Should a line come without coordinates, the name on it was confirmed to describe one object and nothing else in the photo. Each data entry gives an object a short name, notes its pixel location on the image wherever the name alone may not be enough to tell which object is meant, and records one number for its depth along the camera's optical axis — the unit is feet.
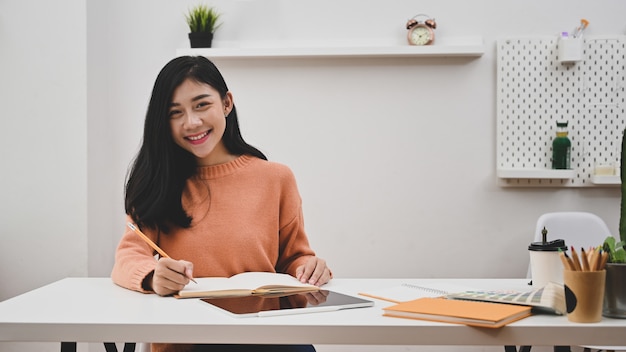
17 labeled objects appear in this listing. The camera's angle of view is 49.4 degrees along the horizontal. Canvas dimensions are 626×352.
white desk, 3.98
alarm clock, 10.11
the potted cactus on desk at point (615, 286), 4.17
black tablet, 4.34
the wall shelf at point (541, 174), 9.96
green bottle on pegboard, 10.03
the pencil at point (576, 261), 4.14
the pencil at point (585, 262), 4.13
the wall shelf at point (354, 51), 9.95
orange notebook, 3.97
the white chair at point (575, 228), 9.63
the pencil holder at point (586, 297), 4.05
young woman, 6.04
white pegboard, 10.23
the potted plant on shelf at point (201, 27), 10.28
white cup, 4.87
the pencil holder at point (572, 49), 9.90
